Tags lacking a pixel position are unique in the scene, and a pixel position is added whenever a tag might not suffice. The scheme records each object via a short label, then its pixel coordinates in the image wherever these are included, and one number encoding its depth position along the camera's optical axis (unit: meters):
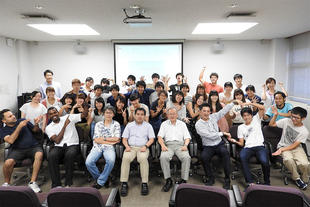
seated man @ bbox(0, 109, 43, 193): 2.94
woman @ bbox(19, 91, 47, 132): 3.50
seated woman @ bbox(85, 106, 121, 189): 2.92
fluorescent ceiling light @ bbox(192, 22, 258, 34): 4.64
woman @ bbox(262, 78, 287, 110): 4.11
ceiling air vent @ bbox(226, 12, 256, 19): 3.77
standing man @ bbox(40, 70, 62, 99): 4.45
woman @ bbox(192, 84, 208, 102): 3.99
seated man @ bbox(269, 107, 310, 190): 2.92
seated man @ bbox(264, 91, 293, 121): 3.43
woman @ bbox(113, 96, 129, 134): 3.52
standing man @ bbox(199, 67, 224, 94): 4.68
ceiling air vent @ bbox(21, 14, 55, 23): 3.76
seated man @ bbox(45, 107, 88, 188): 2.95
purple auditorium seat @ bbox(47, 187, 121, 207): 1.47
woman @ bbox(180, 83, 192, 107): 3.90
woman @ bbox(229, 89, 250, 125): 3.63
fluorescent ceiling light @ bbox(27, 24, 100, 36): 4.61
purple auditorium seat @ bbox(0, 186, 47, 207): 1.51
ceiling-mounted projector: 3.57
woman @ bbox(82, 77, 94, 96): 4.95
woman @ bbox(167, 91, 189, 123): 3.58
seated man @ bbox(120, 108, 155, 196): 2.93
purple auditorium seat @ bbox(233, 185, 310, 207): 1.42
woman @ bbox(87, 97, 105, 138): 3.48
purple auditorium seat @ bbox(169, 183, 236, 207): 1.46
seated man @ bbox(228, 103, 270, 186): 2.88
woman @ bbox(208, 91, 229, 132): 3.63
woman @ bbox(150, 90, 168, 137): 3.59
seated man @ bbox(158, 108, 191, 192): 2.93
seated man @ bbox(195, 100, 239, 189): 2.99
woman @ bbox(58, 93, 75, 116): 3.52
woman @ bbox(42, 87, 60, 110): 3.71
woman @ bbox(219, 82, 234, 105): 4.00
